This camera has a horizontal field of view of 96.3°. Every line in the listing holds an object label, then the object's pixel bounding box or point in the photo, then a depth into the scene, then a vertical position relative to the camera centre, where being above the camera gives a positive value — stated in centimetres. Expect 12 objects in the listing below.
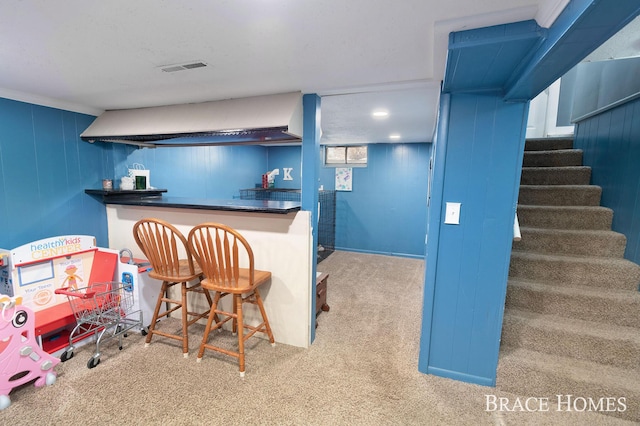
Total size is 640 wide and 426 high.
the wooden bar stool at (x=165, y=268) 210 -68
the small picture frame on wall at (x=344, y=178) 523 +11
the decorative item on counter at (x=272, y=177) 545 +10
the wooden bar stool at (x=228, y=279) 191 -72
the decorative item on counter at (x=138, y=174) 292 +4
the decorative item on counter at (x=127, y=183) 286 -5
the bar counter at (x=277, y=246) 223 -51
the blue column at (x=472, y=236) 172 -31
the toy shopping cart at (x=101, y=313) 208 -106
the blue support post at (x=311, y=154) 214 +22
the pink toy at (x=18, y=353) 165 -106
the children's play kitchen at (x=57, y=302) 171 -93
